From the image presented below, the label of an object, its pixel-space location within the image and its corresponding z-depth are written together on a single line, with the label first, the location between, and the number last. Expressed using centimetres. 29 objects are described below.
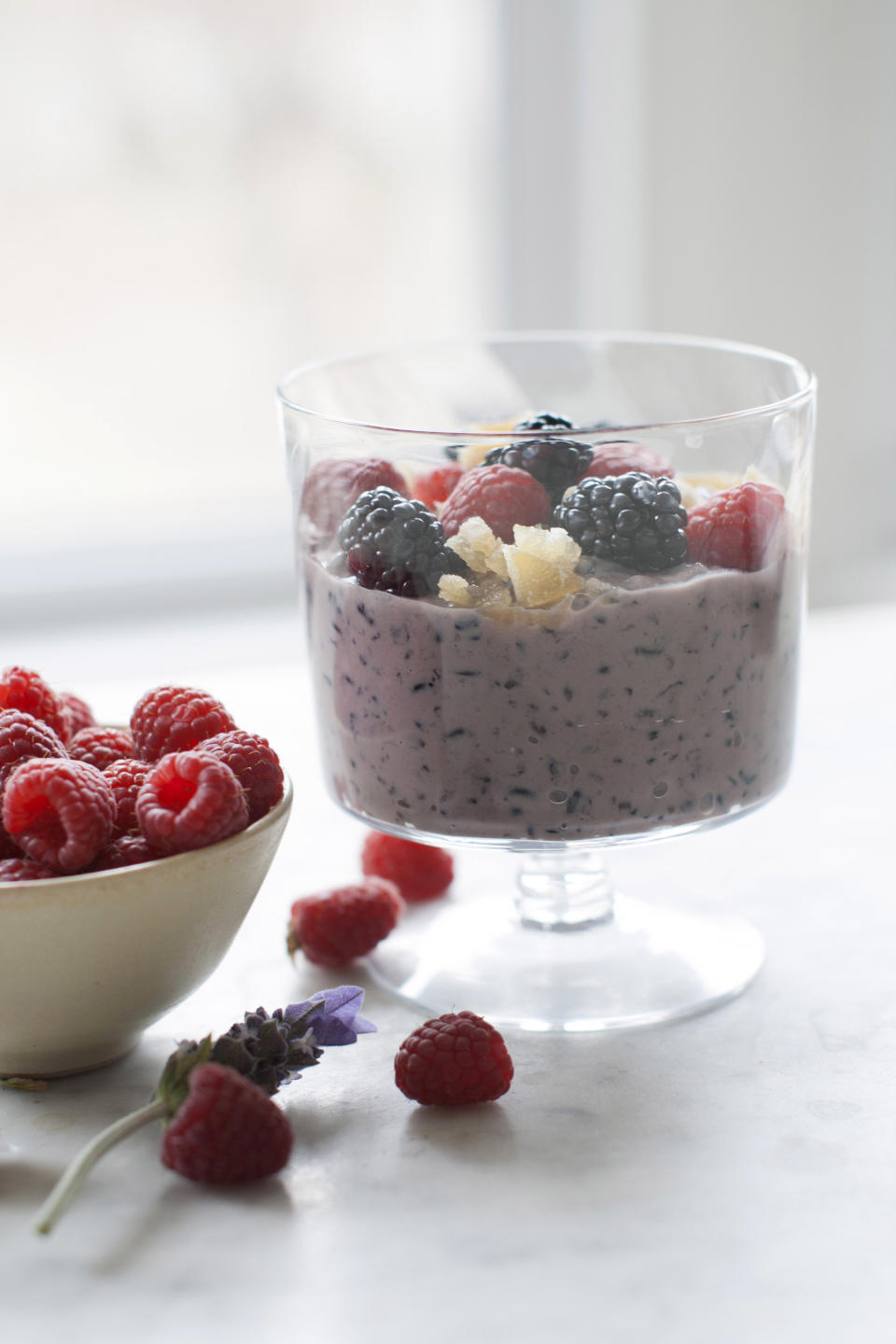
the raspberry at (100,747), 58
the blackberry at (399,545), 57
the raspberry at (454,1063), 56
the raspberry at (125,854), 55
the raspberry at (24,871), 55
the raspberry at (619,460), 57
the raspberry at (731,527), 57
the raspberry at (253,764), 56
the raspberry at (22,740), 56
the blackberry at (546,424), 59
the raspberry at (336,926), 61
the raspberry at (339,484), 58
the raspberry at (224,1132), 53
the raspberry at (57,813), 54
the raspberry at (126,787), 56
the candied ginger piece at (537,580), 56
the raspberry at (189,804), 55
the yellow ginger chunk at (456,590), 57
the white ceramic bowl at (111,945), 54
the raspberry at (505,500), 56
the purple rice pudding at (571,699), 57
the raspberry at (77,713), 60
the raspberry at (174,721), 57
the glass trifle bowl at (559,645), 56
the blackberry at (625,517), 56
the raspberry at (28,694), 58
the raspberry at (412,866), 64
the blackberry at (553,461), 56
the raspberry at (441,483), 59
